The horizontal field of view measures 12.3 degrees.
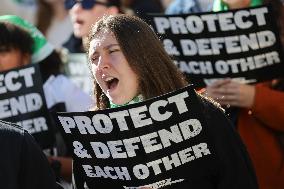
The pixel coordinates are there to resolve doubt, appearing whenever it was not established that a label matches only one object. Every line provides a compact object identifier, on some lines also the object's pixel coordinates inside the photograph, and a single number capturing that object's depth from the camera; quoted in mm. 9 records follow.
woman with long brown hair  4692
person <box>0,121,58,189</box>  4343
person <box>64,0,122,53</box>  7482
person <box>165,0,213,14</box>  7181
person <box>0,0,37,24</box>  11008
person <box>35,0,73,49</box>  10081
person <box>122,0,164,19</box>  8911
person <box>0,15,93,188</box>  6596
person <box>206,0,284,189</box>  5962
